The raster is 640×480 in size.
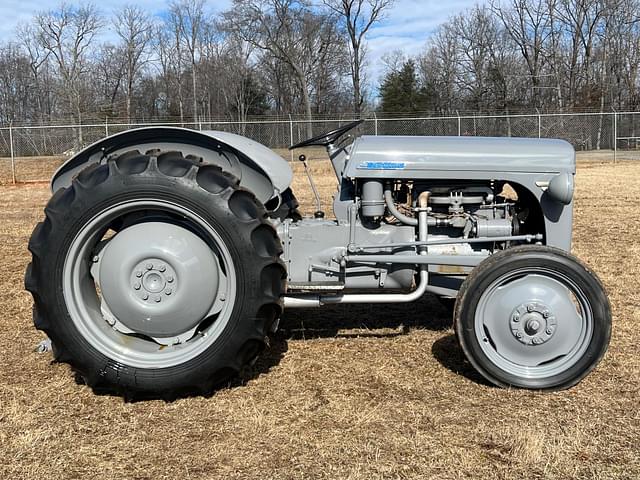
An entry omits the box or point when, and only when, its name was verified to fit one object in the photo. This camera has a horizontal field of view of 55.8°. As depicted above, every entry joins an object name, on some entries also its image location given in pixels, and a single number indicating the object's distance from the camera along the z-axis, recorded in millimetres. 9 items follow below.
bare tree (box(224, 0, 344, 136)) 45344
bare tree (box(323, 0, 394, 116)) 45875
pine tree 45406
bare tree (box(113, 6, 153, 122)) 47906
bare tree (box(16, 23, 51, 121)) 45688
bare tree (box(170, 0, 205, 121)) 49406
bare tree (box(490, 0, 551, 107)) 44178
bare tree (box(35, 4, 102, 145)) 39781
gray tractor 3197
